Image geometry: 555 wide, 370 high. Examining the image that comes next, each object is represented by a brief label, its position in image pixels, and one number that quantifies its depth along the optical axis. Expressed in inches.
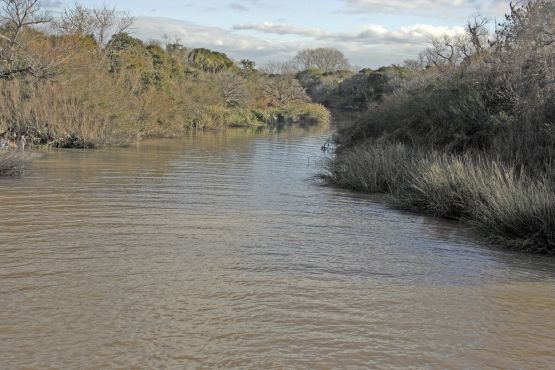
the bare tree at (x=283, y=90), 3038.9
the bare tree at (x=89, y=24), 1568.7
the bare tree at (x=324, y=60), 5167.3
